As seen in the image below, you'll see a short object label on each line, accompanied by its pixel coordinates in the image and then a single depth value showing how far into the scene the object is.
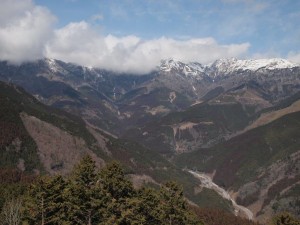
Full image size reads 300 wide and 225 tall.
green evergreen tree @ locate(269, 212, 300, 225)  86.12
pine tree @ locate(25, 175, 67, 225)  73.38
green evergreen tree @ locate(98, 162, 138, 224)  75.50
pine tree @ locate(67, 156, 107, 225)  74.69
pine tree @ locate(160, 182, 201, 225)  85.69
